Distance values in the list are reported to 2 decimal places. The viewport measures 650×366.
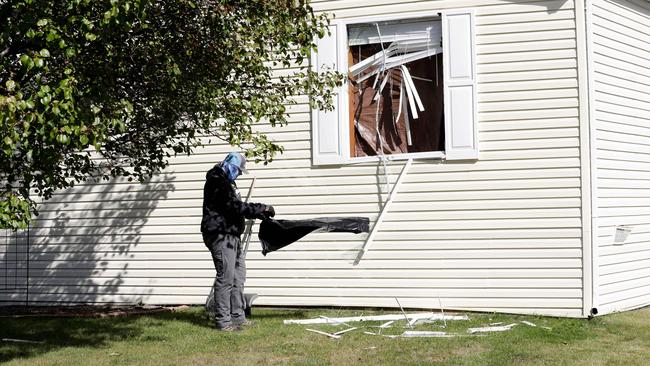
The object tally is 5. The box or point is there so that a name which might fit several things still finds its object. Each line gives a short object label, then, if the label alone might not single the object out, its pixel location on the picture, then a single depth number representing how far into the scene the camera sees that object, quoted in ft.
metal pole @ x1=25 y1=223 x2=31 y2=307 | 73.87
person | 55.01
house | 60.03
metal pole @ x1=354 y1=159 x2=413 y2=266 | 63.05
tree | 38.52
